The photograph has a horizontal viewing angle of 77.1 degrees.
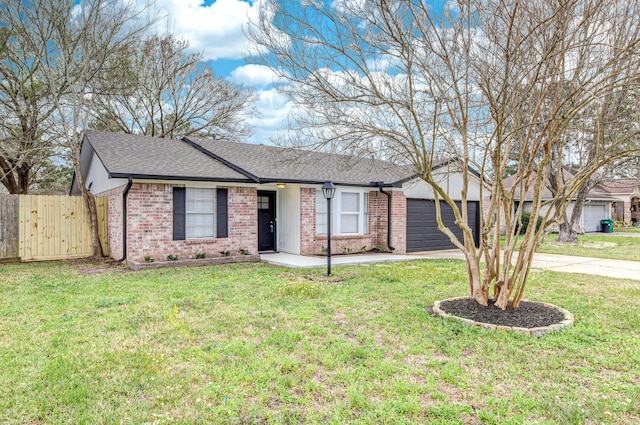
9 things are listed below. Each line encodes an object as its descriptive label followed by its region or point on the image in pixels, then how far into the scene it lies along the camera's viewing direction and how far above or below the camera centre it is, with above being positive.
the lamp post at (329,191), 9.32 +0.60
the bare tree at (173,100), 19.78 +6.16
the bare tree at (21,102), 14.68 +4.62
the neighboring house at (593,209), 26.64 +0.47
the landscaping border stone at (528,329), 4.98 -1.42
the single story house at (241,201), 10.50 +0.48
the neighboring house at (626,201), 31.42 +1.19
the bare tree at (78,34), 11.95 +5.74
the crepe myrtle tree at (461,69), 4.83 +2.02
